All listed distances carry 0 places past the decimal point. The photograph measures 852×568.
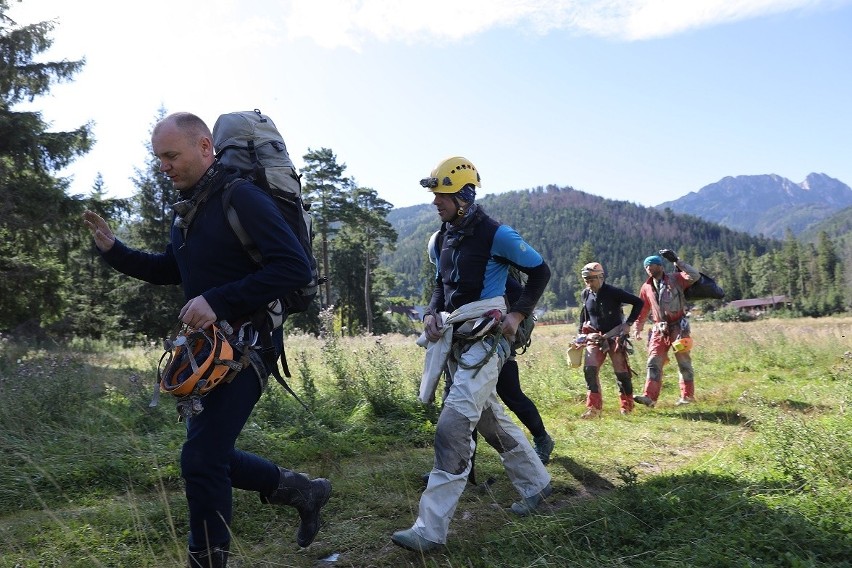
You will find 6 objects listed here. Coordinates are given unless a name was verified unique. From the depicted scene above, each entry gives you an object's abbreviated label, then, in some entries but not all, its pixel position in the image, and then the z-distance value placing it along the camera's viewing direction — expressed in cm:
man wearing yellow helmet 407
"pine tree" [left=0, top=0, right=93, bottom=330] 1443
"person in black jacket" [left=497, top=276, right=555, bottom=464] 532
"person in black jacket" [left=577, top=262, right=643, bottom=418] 838
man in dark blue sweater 295
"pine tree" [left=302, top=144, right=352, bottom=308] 4325
